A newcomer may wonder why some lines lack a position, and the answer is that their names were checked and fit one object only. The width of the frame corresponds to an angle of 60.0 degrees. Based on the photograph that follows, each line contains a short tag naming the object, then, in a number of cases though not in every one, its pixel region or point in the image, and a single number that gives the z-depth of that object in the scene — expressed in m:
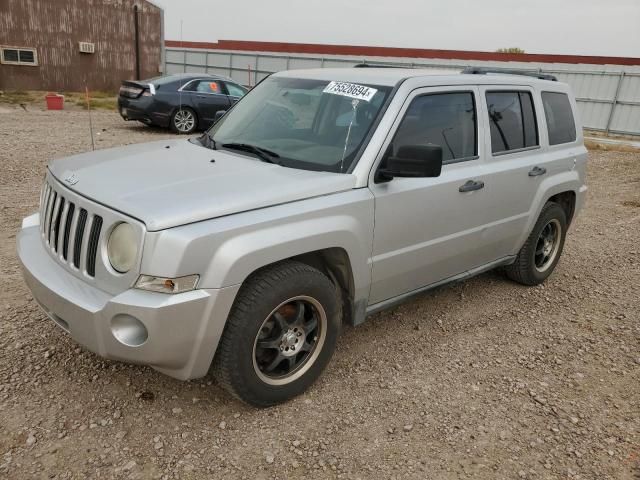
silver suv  2.62
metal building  20.42
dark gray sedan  12.77
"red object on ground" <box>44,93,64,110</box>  16.83
